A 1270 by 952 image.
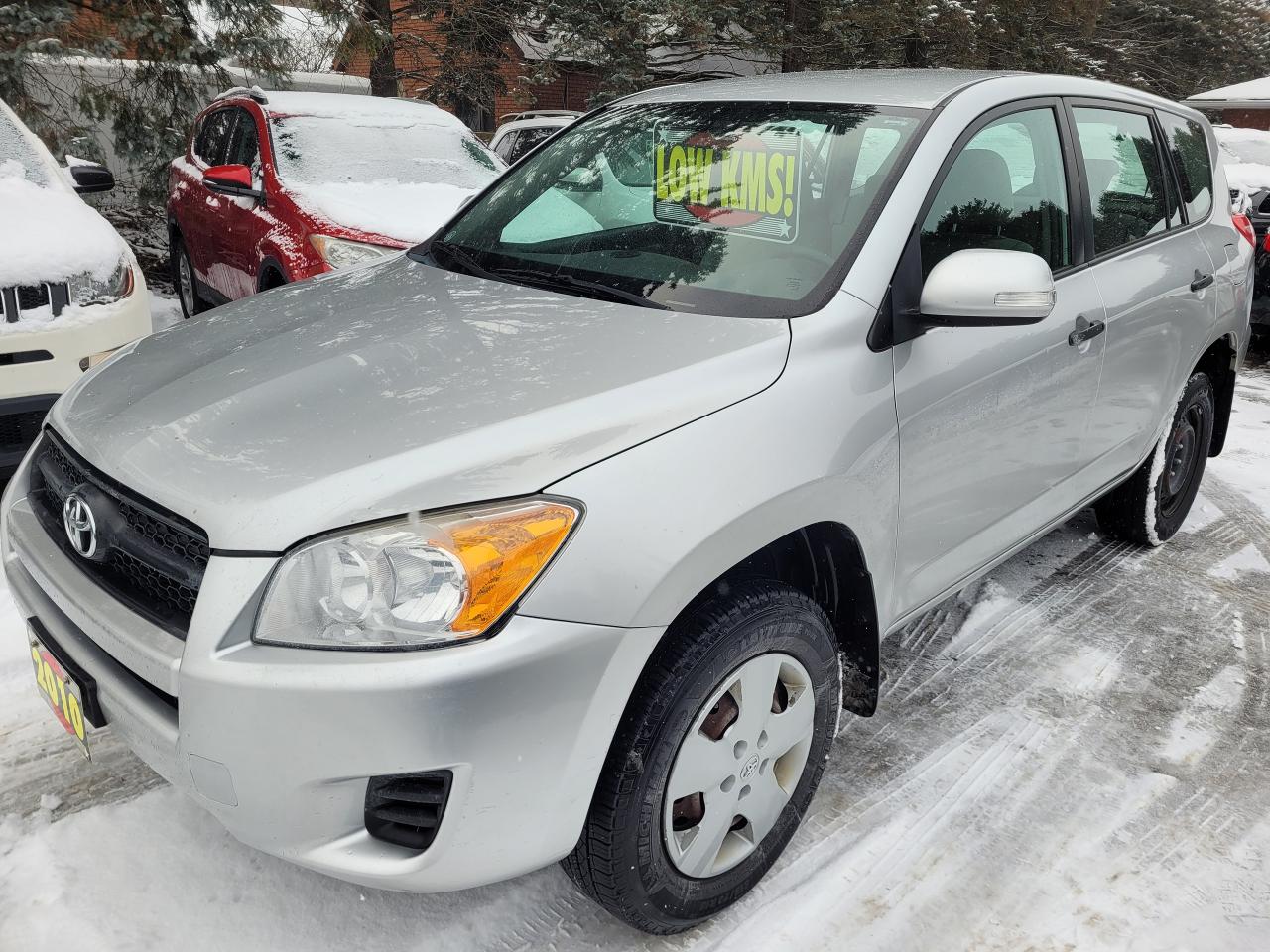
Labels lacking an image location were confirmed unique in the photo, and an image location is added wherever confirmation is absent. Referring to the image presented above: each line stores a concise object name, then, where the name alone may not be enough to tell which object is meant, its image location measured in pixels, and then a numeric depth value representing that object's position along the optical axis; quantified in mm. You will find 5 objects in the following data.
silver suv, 1640
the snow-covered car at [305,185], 5570
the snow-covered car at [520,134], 11625
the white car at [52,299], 3770
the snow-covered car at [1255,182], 7789
